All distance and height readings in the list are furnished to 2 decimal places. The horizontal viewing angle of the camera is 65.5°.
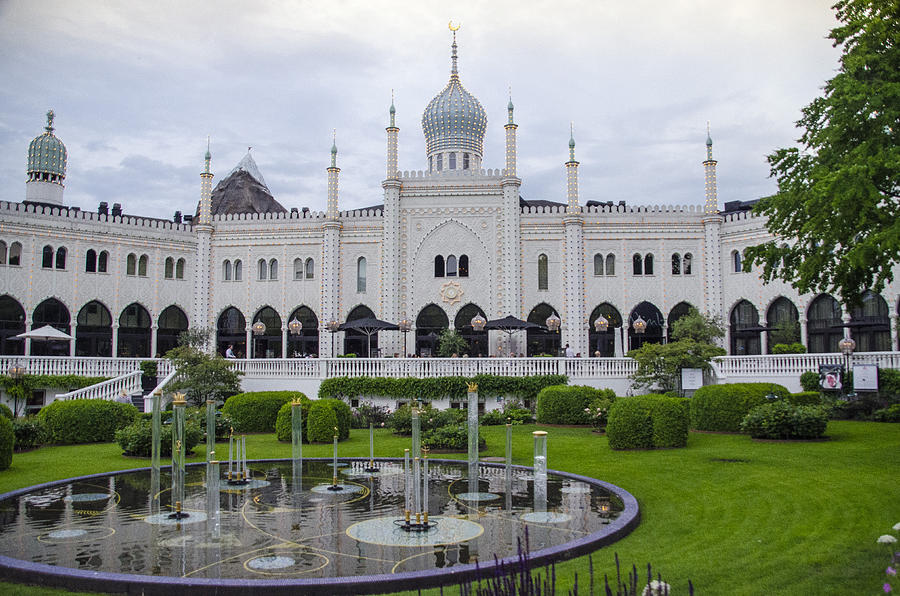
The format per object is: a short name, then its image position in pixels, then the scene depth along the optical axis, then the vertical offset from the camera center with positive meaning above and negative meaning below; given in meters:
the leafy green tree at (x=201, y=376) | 28.44 -1.03
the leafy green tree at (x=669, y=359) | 27.20 -0.43
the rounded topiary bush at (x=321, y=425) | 21.19 -2.25
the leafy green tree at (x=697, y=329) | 36.25 +1.00
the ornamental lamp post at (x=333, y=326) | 38.72 +1.37
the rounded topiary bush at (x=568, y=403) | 24.33 -1.88
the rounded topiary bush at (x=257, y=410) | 23.84 -2.02
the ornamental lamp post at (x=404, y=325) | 40.68 +1.45
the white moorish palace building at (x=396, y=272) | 41.66 +4.89
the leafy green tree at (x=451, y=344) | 39.16 +0.32
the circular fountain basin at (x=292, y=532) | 7.85 -2.62
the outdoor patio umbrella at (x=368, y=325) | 37.09 +1.34
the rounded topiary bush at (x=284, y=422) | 21.36 -2.19
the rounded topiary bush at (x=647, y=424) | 17.73 -1.91
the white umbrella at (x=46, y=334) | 33.69 +0.93
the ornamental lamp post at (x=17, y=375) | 25.95 -0.83
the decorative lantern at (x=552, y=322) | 40.31 +1.53
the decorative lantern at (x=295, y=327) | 42.22 +1.45
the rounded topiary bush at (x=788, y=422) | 17.94 -1.91
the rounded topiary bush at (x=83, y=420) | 21.38 -2.09
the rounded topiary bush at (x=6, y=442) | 15.46 -1.99
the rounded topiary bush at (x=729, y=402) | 20.27 -1.59
